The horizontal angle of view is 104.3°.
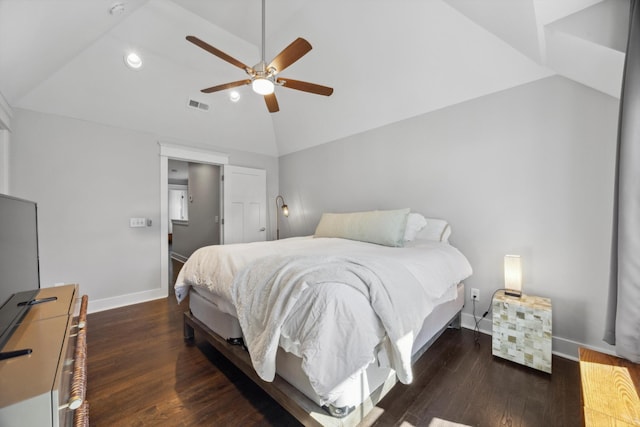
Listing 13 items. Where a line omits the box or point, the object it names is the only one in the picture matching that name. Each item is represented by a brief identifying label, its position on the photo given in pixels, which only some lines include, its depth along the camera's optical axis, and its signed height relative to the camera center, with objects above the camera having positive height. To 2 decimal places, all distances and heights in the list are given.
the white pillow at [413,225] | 2.63 -0.19
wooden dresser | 0.62 -0.51
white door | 4.30 +0.04
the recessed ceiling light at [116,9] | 2.06 +1.67
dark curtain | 1.27 +0.00
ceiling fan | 1.90 +1.15
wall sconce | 4.85 -0.19
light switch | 3.34 -0.22
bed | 1.09 -0.58
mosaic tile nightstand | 1.83 -0.94
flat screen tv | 1.04 -0.28
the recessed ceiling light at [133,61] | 2.86 +1.69
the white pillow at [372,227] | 2.43 -0.21
